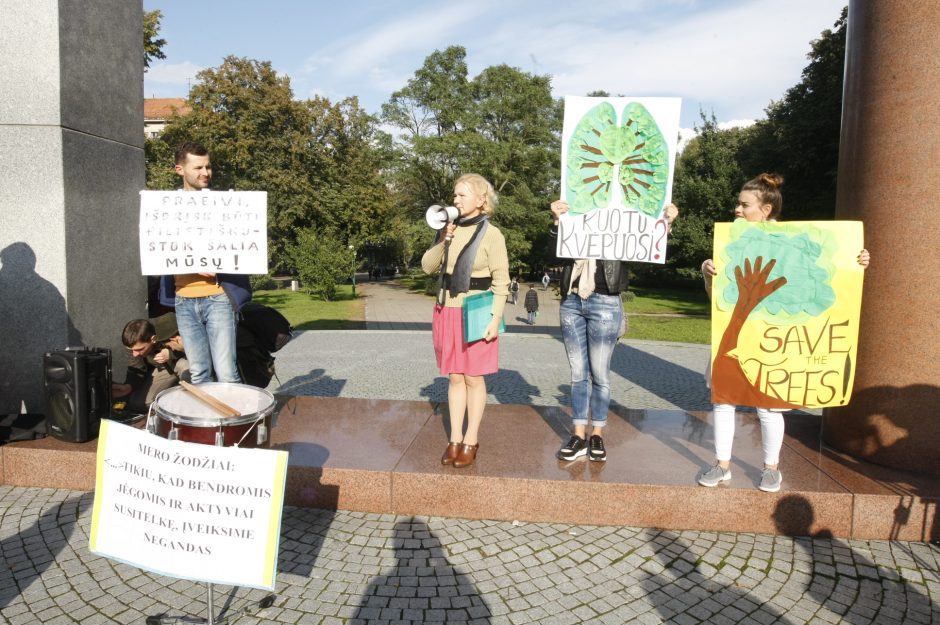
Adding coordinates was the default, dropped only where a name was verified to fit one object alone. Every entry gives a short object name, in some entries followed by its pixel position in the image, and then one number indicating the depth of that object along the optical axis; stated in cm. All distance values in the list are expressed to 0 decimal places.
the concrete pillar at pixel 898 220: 430
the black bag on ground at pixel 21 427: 497
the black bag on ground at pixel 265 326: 581
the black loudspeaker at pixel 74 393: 484
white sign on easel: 273
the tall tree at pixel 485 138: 3675
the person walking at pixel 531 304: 2073
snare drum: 308
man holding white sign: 484
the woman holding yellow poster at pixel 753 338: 411
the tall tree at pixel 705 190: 3145
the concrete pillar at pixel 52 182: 544
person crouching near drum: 537
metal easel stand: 287
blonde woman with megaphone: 427
